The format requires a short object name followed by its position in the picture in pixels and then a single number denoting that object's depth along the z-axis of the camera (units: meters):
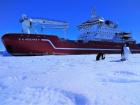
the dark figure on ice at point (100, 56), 8.43
